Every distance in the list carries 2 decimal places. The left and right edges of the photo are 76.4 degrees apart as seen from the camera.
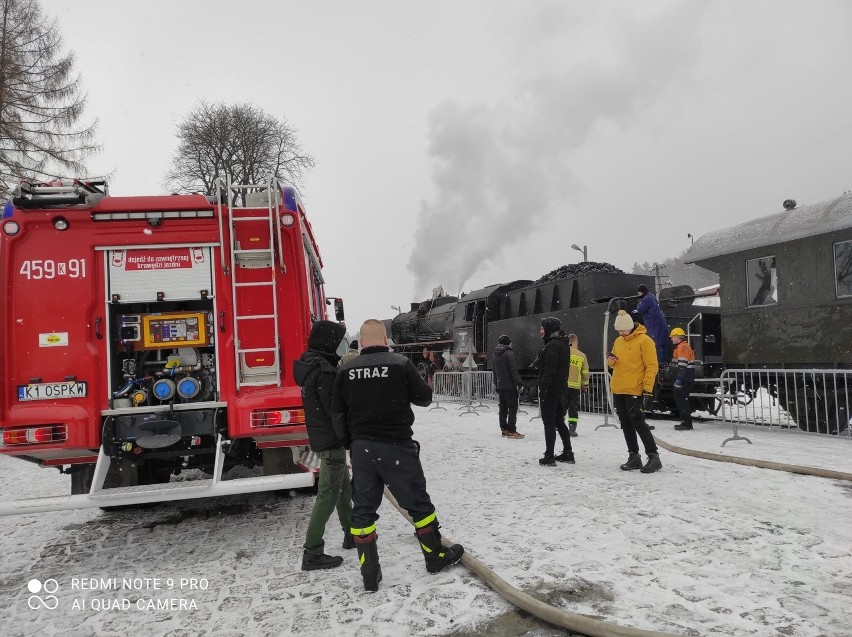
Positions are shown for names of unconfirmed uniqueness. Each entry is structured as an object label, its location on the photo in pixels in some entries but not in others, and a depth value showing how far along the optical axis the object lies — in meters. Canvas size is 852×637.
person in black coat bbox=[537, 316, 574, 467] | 6.66
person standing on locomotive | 9.33
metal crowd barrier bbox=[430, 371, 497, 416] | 14.60
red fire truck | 4.32
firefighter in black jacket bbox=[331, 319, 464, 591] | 3.50
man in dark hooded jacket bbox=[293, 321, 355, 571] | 3.81
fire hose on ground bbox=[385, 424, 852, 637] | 2.54
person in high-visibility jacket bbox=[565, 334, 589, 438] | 8.85
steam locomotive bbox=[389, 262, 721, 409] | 11.21
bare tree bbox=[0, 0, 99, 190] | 12.91
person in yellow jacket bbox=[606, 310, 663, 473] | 5.97
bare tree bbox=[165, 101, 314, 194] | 24.19
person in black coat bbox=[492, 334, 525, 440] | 9.14
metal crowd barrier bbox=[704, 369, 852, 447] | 7.84
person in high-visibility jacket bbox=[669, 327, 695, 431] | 8.96
